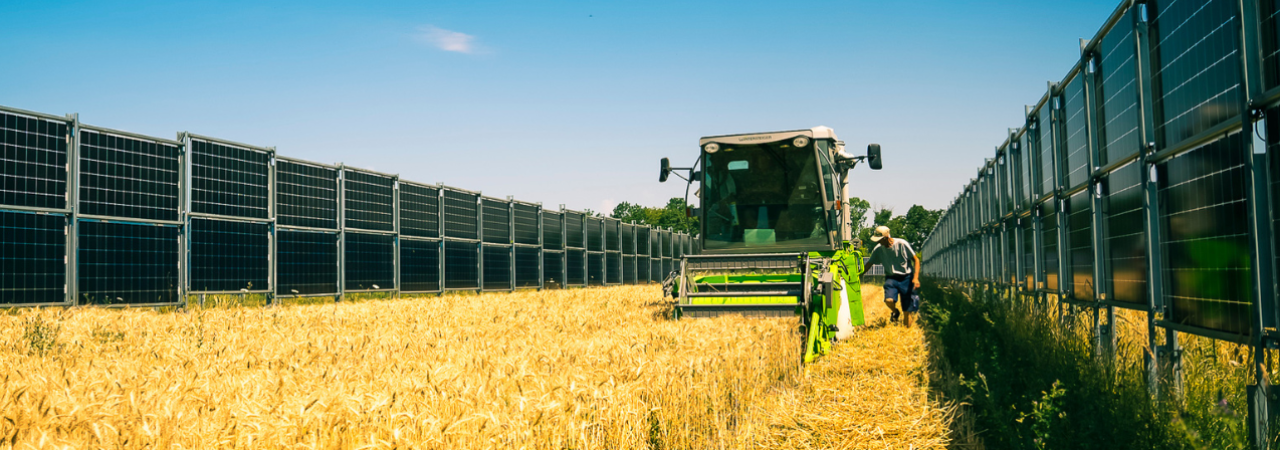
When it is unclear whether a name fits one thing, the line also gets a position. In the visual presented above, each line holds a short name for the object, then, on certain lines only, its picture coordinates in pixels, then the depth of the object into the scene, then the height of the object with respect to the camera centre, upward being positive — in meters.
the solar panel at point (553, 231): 25.31 +1.27
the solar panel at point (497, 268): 21.22 +0.12
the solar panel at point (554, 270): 24.94 +0.04
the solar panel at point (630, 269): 33.97 +0.02
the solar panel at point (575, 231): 27.12 +1.34
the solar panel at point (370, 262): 15.72 +0.26
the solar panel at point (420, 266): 17.45 +0.18
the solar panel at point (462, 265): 19.19 +0.20
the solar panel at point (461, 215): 19.36 +1.42
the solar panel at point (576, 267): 27.02 +0.12
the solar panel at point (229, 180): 12.53 +1.58
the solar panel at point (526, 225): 23.30 +1.38
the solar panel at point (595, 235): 29.39 +1.31
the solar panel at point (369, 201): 15.91 +1.49
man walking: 12.34 -0.09
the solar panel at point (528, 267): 23.14 +0.14
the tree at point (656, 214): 125.56 +8.90
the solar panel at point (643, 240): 36.97 +1.35
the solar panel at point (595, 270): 29.62 +0.01
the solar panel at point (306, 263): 13.99 +0.24
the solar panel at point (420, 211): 17.61 +1.41
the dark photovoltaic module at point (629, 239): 34.16 +1.29
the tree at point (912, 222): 88.19 +4.89
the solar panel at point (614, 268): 31.42 +0.07
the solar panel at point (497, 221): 21.34 +1.38
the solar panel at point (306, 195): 14.20 +1.47
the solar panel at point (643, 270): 36.91 -0.04
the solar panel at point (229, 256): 12.28 +0.36
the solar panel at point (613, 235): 31.55 +1.36
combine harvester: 9.90 +0.67
